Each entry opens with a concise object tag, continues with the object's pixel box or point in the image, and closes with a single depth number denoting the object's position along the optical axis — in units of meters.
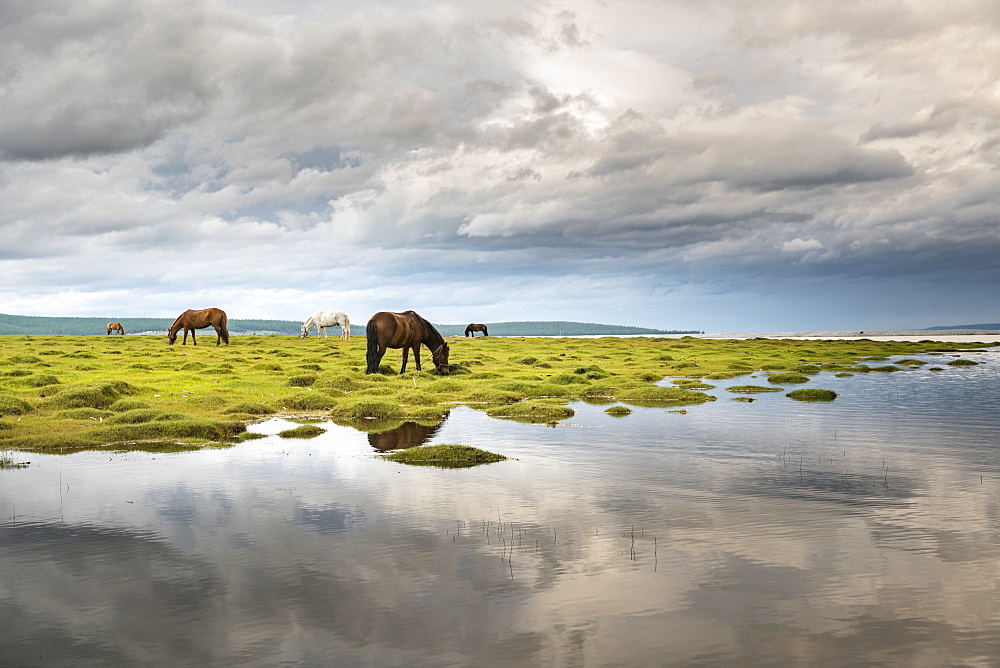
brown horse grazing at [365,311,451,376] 38.59
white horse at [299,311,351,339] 88.94
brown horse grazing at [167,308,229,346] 66.44
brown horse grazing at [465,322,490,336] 120.56
